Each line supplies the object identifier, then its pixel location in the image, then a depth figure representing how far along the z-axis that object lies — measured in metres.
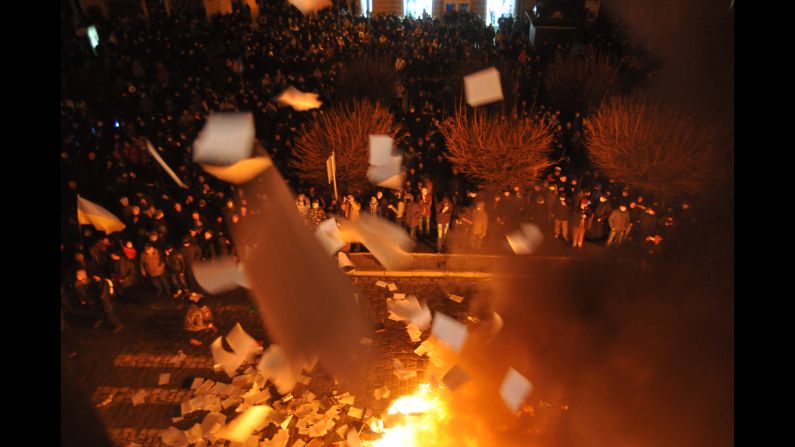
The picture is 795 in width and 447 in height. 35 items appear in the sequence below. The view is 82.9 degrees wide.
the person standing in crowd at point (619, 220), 9.13
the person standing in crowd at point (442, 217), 9.26
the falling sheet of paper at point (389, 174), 9.94
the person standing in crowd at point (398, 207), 9.76
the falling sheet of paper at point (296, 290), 6.68
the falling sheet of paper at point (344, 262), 8.75
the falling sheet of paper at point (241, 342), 6.58
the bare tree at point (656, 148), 8.66
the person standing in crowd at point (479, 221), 9.17
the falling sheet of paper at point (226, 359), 6.33
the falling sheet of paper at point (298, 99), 13.55
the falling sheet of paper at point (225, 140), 9.14
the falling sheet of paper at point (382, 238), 9.20
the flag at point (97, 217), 7.72
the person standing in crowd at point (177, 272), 7.79
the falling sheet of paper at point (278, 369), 6.02
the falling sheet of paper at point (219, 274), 8.23
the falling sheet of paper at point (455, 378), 6.07
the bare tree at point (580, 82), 13.89
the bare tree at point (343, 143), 9.41
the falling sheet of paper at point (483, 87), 13.49
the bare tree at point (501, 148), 9.34
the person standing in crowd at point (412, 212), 9.39
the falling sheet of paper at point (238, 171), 9.59
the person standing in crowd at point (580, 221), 9.38
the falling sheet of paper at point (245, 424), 5.30
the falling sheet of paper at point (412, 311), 7.45
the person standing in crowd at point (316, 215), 9.37
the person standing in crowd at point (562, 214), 9.50
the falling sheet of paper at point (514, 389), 5.86
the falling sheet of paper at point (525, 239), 9.55
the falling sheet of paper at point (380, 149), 9.66
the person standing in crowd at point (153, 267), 7.61
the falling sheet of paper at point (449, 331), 6.95
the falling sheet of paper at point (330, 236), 8.85
